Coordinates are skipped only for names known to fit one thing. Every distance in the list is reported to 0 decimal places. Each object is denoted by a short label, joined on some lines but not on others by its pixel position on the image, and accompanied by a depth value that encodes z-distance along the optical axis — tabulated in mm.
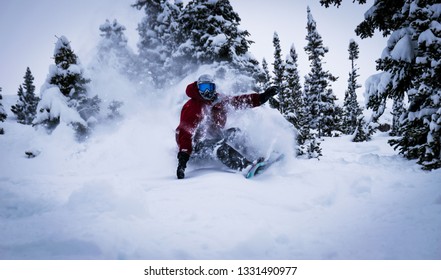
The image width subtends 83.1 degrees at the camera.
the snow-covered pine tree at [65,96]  12258
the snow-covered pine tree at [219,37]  10094
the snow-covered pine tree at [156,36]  19703
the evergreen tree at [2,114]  20762
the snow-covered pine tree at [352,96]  30078
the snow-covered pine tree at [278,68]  25669
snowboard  4090
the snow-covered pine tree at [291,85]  12359
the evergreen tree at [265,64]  34281
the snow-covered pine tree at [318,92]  25078
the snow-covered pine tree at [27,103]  38125
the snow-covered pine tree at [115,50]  22688
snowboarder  4656
